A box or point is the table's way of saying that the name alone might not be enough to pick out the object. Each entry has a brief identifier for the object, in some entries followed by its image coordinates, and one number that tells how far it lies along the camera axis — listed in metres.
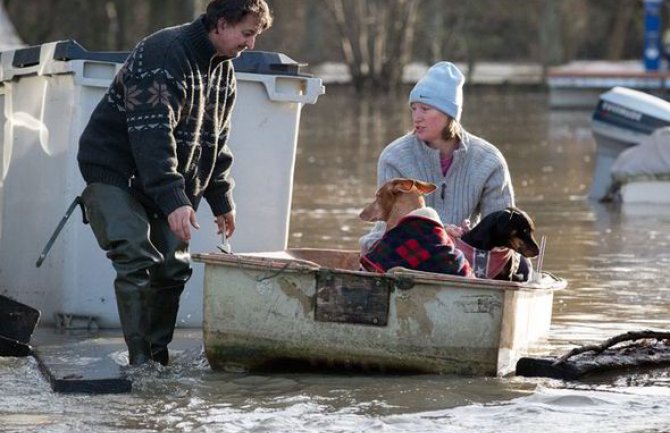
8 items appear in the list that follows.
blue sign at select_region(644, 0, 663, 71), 62.12
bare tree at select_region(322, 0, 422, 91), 72.19
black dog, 14.02
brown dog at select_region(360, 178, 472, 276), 13.55
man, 13.26
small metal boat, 13.32
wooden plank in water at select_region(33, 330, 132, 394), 13.09
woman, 14.79
